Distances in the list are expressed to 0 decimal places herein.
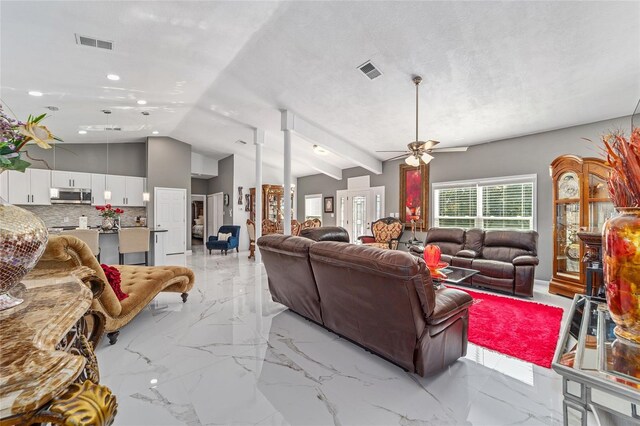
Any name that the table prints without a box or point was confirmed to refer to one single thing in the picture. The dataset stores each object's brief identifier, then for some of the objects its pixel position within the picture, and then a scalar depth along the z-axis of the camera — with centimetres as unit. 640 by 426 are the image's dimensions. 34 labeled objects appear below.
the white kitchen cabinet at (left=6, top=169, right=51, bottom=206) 580
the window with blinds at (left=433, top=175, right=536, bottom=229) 514
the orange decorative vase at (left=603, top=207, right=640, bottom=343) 84
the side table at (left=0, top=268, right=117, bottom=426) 45
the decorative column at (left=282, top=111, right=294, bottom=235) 546
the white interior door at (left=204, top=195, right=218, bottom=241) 1009
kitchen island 555
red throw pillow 273
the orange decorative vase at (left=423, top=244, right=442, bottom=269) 332
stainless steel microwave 632
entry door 777
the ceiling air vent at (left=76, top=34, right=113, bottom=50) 303
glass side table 69
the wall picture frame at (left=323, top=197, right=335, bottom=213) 904
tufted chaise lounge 200
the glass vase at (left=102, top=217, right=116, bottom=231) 565
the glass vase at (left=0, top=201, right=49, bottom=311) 79
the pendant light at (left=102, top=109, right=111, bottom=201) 523
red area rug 246
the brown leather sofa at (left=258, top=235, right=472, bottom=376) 188
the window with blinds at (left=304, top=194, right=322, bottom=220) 960
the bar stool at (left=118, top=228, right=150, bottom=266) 541
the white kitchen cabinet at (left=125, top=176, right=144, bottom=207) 732
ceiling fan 367
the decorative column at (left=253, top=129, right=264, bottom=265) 679
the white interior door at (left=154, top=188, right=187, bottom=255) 759
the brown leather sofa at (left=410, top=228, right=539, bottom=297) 400
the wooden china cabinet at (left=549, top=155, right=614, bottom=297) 388
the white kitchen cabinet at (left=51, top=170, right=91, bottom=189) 632
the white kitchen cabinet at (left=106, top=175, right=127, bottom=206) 704
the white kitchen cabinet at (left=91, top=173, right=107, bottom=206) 679
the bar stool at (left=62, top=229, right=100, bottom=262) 462
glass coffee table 312
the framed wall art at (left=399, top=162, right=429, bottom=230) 661
